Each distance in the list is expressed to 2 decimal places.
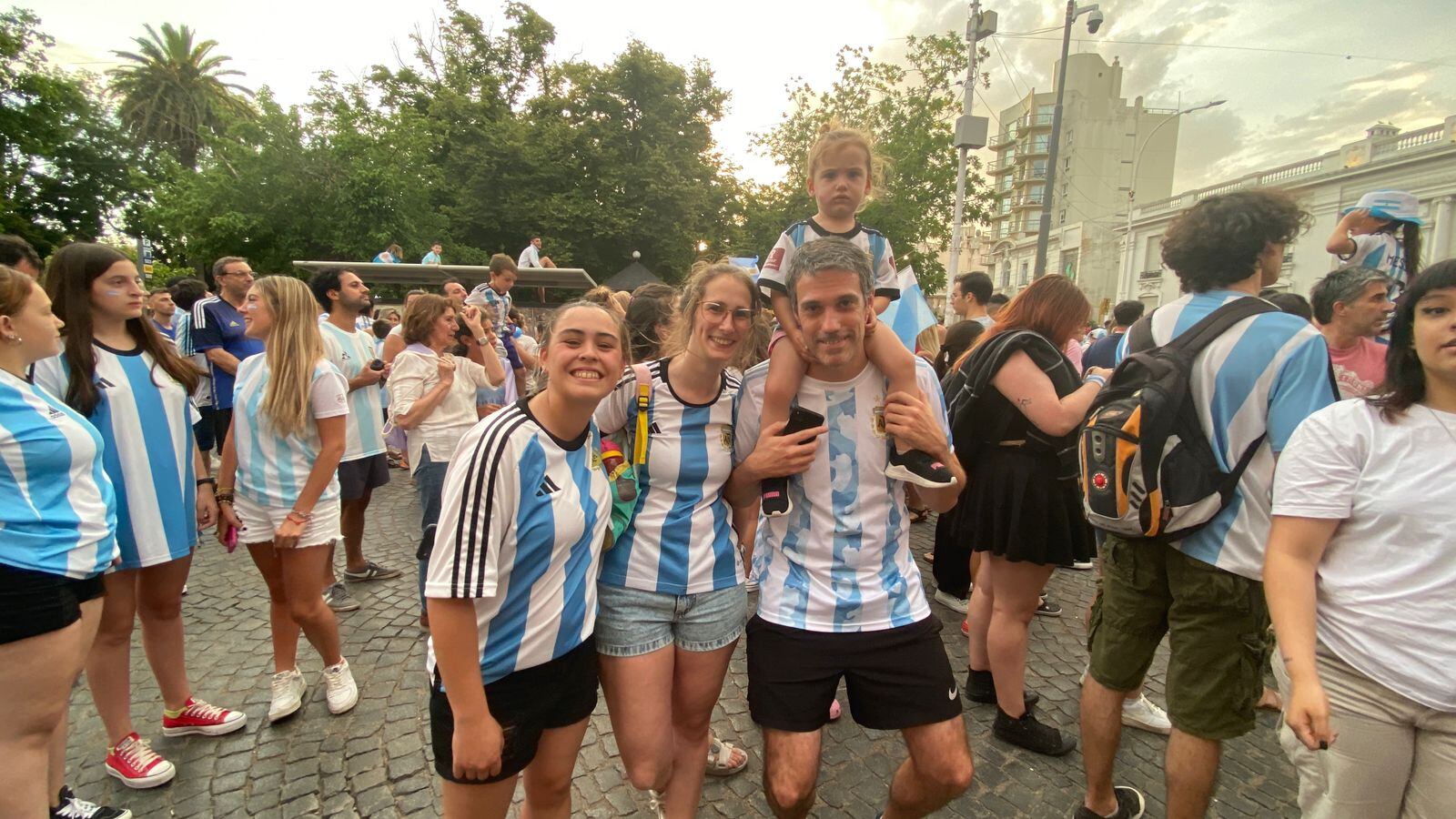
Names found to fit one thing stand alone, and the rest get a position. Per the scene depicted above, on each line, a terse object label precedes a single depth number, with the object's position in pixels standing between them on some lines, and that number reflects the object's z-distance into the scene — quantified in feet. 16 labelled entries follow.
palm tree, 103.24
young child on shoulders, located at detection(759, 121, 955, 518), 6.70
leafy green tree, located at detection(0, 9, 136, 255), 67.10
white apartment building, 167.94
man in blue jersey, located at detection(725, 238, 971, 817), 6.44
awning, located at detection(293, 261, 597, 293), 43.09
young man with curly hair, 6.46
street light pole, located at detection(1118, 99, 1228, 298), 116.44
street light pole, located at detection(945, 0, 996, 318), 44.73
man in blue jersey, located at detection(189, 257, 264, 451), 17.58
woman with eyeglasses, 6.58
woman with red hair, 8.61
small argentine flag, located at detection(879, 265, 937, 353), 11.69
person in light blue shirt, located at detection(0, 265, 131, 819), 5.79
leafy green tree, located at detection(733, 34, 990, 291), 69.62
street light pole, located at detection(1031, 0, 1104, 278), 44.39
